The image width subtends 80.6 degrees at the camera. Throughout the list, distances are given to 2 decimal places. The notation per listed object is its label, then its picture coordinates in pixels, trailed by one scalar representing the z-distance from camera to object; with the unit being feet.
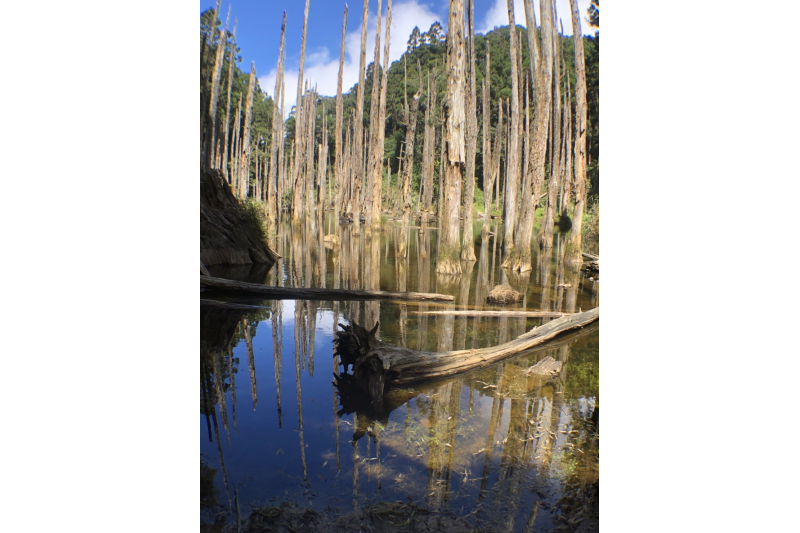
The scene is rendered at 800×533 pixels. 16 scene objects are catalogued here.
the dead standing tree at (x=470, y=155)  46.75
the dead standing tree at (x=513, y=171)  51.71
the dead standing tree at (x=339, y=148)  71.12
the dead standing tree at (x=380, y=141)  60.64
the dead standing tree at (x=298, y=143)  73.20
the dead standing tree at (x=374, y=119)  61.16
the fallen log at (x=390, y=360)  14.12
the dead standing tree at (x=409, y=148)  102.82
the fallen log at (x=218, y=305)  25.25
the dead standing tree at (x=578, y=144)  44.52
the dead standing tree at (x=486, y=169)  73.99
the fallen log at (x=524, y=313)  24.52
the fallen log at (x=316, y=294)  27.50
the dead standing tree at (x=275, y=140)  75.20
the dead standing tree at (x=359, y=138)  65.41
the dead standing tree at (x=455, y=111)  36.42
